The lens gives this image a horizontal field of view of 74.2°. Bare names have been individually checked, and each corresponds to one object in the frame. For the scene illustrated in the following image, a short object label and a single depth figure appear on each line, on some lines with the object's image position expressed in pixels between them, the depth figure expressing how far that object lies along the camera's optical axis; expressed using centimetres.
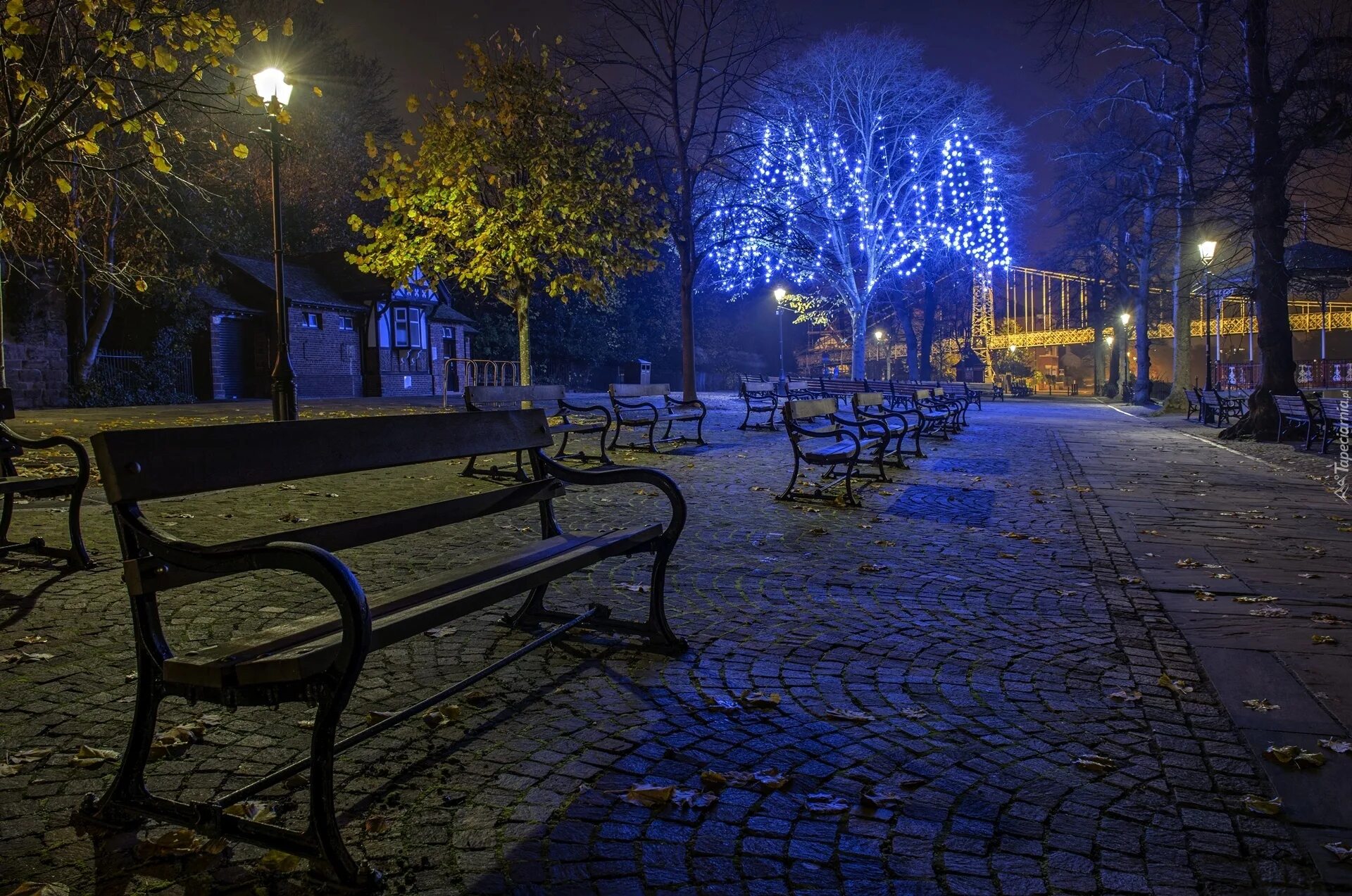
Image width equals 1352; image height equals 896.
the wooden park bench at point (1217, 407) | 1964
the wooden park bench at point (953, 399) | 1875
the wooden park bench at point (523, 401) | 916
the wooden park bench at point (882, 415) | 1114
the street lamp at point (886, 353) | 5534
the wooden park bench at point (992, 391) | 4044
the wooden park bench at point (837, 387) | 2252
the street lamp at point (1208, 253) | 2159
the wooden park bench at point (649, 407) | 1319
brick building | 3053
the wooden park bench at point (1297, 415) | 1366
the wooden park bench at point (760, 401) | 1867
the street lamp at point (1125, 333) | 3938
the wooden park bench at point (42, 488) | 535
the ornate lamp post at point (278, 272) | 1136
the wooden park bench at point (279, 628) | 224
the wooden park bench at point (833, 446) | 844
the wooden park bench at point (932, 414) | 1641
